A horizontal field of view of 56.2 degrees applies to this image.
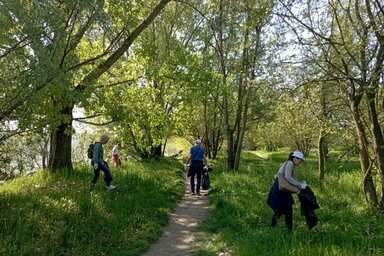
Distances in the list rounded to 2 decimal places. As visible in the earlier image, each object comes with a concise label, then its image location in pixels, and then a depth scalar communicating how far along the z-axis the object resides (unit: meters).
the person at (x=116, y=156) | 17.30
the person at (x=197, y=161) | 13.03
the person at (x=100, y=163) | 10.68
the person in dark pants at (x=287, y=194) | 7.37
